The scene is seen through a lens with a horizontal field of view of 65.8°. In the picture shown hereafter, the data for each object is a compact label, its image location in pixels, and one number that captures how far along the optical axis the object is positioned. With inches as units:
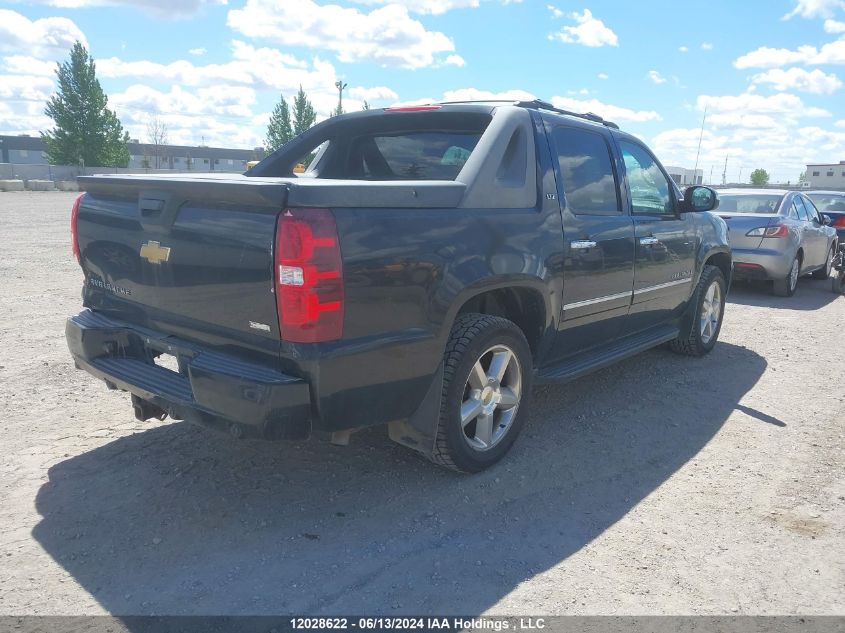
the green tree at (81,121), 1844.2
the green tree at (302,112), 2760.8
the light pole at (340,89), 2089.4
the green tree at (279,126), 2757.4
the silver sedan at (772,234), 375.2
